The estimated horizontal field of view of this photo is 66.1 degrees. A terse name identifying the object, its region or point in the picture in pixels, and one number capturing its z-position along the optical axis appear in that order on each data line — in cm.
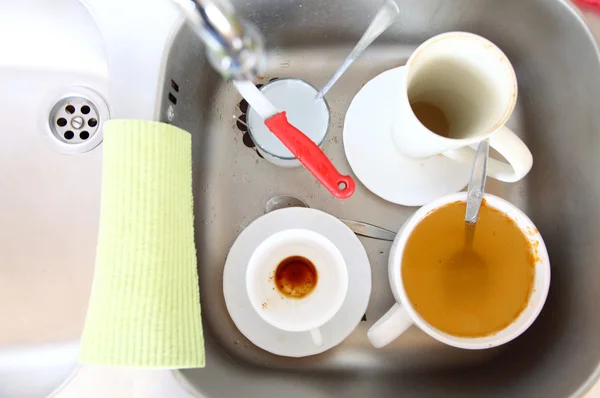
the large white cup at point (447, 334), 43
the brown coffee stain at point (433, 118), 51
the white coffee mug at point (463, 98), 41
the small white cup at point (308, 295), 49
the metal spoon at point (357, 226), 55
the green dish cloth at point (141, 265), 41
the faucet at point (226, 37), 32
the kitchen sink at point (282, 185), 48
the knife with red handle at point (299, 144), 43
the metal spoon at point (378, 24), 48
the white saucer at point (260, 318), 51
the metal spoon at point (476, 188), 45
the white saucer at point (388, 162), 53
